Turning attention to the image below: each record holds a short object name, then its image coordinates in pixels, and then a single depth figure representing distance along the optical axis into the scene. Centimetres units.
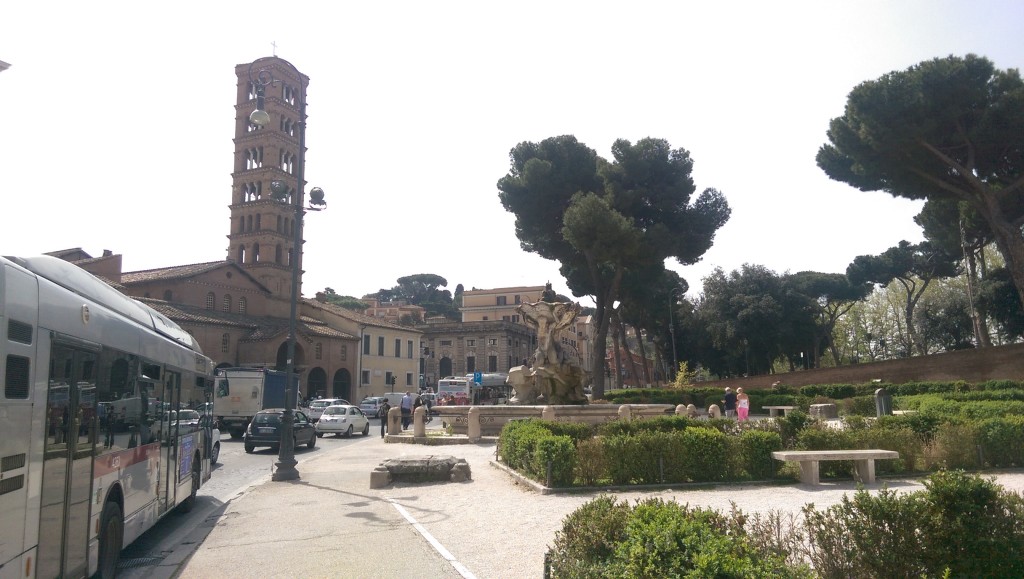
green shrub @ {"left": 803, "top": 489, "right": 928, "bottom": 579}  431
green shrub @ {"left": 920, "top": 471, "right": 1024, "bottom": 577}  414
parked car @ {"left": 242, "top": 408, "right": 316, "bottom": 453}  2041
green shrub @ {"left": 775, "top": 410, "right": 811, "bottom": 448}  1214
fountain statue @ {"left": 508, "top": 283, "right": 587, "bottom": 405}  2323
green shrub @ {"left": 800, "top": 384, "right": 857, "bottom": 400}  3622
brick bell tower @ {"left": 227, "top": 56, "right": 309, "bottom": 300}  5425
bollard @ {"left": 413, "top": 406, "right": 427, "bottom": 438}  2152
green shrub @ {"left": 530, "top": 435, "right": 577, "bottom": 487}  1043
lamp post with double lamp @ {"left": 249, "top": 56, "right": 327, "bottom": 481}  1339
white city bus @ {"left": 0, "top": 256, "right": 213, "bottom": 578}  421
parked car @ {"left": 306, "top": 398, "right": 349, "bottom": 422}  3434
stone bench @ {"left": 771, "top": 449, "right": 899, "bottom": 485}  1023
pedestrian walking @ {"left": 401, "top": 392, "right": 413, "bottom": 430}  2745
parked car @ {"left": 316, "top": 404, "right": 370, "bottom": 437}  2677
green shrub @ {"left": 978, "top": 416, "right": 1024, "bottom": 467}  1145
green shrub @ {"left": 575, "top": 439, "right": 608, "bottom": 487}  1066
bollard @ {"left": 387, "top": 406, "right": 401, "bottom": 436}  2364
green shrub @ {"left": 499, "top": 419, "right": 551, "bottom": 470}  1162
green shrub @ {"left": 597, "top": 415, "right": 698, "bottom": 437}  1262
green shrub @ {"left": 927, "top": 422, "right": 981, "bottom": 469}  1129
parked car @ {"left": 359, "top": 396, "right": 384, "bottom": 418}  4288
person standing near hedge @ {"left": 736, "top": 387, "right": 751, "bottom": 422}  2058
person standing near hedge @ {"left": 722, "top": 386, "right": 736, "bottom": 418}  2531
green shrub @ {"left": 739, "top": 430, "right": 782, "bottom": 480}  1086
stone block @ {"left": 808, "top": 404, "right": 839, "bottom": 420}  2676
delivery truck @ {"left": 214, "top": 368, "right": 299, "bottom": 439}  2931
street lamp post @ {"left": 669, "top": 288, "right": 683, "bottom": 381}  5284
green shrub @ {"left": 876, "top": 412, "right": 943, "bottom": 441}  1200
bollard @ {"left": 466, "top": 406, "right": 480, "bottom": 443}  2050
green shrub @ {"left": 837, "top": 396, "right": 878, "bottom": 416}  2742
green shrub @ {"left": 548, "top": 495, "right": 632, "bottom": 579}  438
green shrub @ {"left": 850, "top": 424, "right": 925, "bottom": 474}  1117
